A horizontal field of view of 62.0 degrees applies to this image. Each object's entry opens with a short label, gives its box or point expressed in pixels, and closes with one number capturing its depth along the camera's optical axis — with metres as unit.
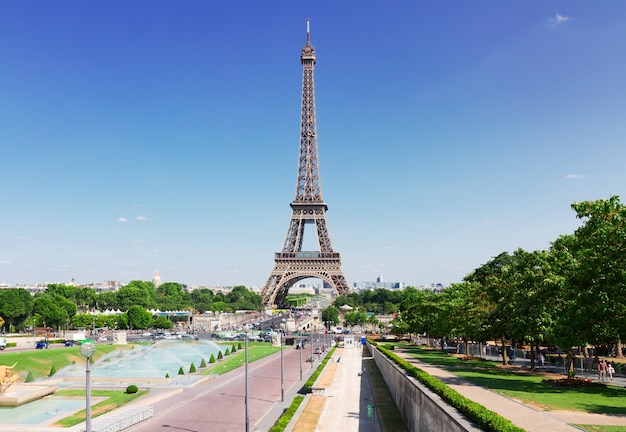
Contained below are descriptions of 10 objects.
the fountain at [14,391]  40.41
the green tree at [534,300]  33.62
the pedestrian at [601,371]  33.69
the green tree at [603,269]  25.01
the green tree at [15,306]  104.12
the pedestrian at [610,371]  33.83
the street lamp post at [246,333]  24.74
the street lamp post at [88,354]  14.81
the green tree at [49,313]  110.12
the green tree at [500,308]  41.22
